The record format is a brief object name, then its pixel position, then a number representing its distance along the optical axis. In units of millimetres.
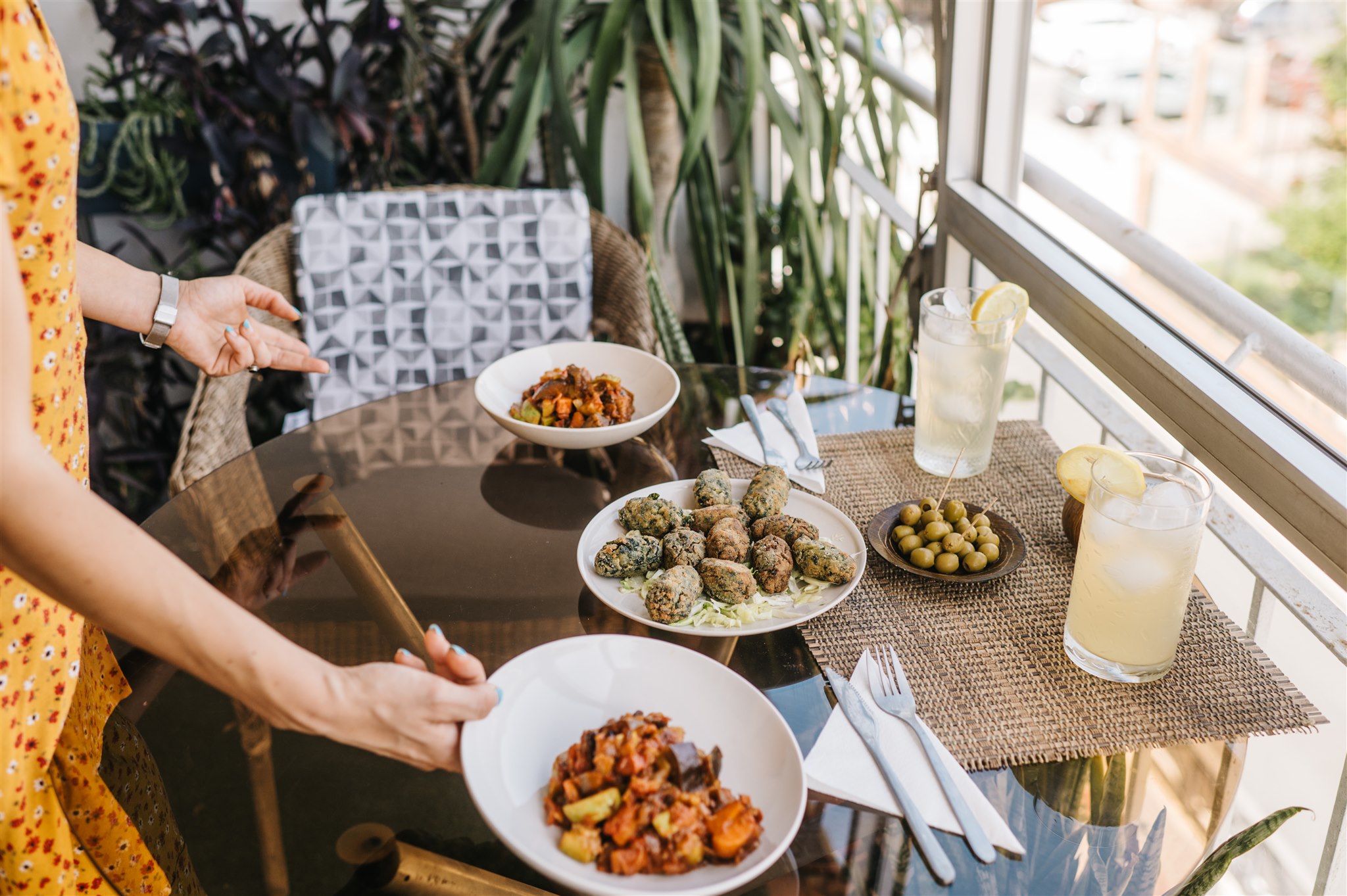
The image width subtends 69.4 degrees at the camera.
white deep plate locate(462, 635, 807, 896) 656
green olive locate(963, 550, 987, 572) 981
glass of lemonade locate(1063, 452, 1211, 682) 824
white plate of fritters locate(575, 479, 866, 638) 900
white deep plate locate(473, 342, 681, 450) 1347
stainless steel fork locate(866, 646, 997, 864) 713
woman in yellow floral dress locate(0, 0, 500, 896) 617
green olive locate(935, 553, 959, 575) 981
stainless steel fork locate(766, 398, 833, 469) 1226
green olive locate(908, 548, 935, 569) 991
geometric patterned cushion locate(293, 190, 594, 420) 1922
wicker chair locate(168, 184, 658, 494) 1473
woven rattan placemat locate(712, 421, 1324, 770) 810
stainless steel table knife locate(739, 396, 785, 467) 1229
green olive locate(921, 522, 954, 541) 1001
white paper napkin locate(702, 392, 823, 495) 1212
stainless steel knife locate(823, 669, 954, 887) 696
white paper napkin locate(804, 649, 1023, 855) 736
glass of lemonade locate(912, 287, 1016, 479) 1156
